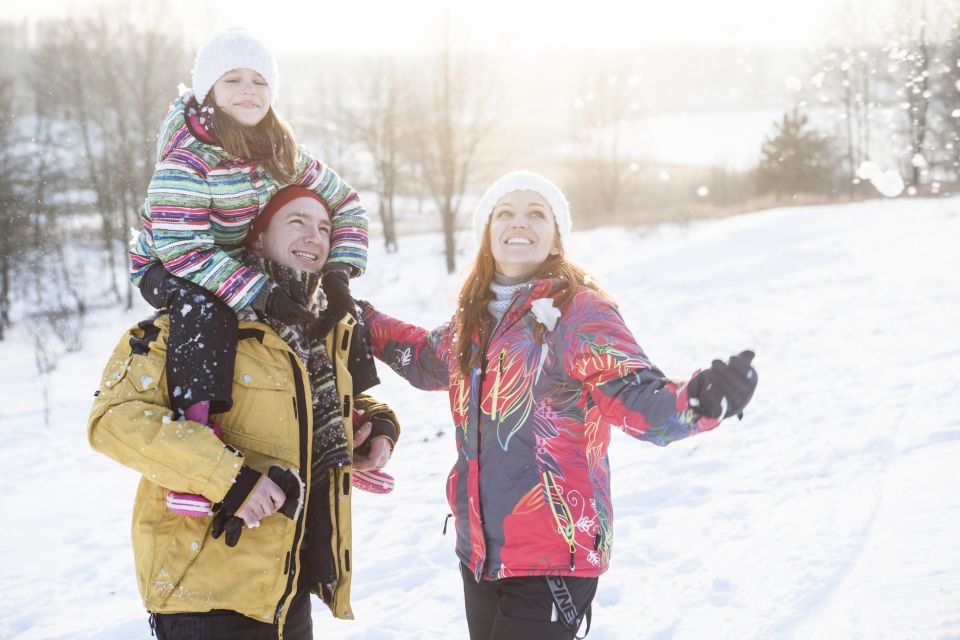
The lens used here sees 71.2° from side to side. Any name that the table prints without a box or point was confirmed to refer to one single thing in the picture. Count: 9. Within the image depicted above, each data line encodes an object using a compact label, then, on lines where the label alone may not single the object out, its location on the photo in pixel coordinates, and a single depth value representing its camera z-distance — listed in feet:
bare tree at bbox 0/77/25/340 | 72.64
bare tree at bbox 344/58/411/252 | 96.02
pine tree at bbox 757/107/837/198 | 93.86
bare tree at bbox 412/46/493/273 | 72.64
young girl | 6.50
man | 6.18
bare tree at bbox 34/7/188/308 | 79.00
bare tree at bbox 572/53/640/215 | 102.28
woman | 7.04
